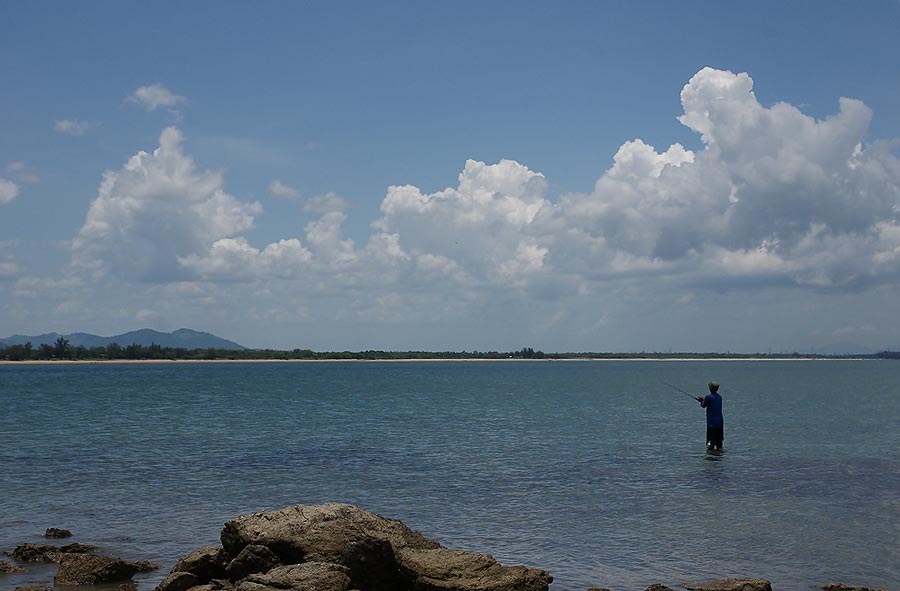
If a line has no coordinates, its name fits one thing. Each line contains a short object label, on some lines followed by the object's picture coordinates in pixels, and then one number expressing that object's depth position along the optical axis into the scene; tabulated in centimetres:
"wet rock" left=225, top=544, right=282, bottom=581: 1322
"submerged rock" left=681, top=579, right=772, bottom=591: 1327
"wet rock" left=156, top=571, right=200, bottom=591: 1355
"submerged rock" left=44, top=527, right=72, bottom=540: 1794
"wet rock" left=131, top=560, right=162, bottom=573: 1533
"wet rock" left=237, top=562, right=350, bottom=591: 1233
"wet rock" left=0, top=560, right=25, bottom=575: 1509
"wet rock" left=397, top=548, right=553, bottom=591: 1293
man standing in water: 3133
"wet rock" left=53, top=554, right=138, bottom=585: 1431
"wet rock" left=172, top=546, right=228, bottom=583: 1409
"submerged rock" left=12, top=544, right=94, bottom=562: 1602
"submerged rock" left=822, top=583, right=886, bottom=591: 1381
